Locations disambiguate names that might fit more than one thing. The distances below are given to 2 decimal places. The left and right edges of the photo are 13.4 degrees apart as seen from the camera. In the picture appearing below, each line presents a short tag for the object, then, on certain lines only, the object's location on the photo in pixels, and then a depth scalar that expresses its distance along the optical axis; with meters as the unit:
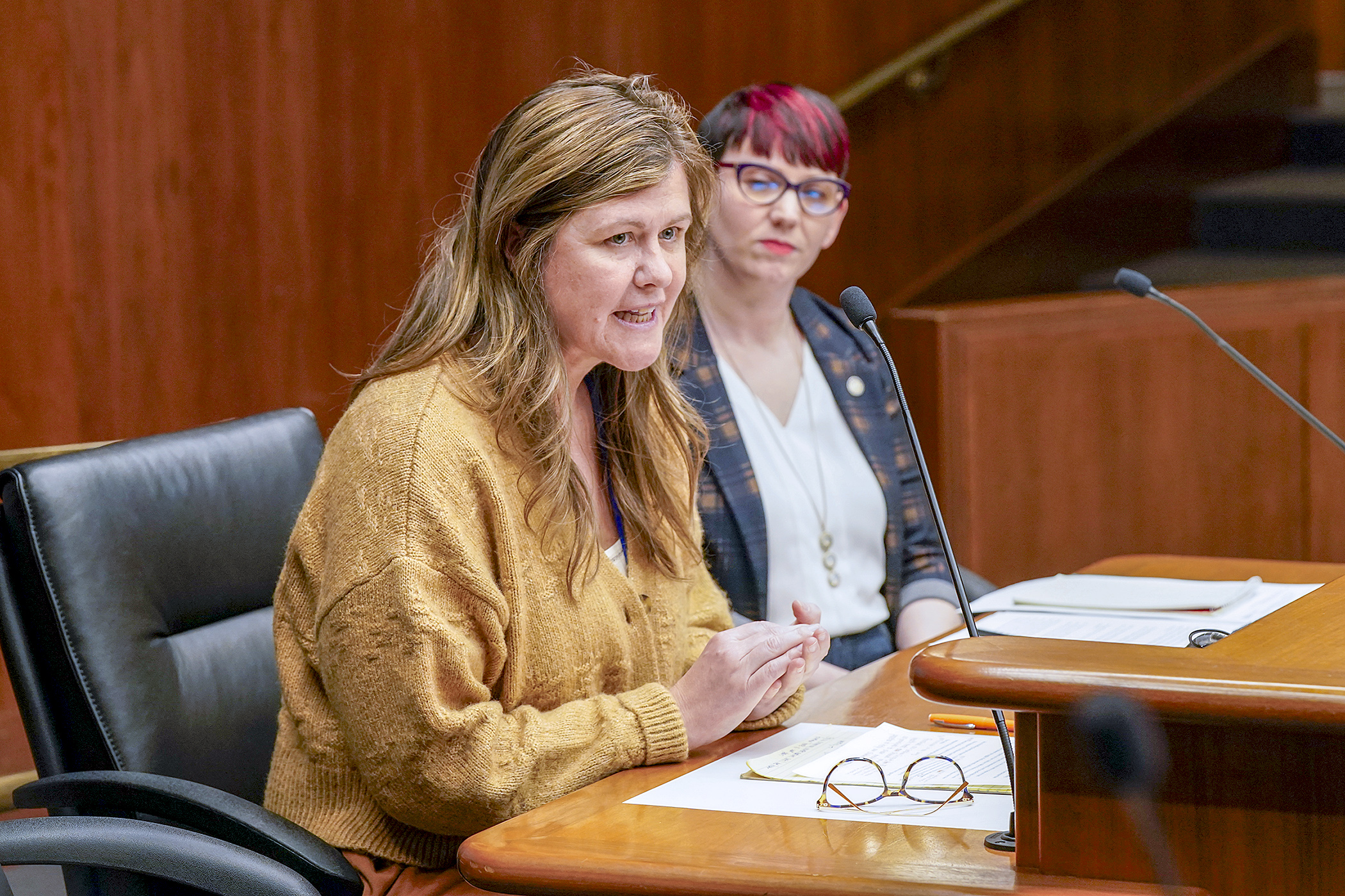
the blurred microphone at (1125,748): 2.92
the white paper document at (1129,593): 4.74
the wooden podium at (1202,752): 3.98
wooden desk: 4.20
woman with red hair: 4.92
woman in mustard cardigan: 4.36
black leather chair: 4.37
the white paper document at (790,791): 4.30
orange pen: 4.49
